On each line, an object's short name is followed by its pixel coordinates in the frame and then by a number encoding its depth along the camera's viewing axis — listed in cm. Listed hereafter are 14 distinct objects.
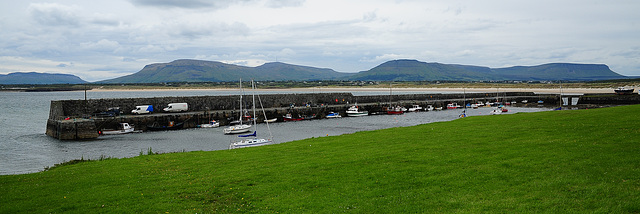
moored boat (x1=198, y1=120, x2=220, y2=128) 5867
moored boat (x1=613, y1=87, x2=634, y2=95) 9706
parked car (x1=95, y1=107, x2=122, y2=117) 5643
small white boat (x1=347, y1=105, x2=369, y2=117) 7806
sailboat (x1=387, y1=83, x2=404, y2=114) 8429
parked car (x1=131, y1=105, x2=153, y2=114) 6039
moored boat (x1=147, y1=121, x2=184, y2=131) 5616
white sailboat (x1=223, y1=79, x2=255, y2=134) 5147
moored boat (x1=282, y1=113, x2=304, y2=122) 6838
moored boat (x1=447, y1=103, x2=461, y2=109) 9766
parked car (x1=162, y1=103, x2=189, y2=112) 6366
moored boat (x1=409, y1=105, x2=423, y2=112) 9018
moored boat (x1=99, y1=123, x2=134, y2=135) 5191
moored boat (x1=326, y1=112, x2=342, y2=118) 7400
